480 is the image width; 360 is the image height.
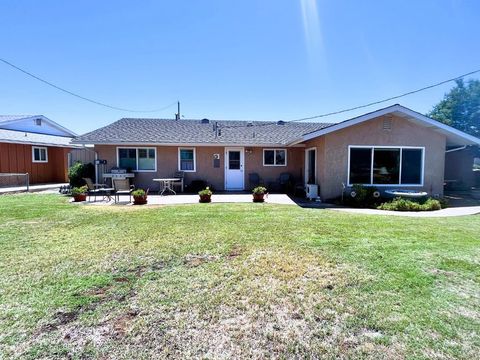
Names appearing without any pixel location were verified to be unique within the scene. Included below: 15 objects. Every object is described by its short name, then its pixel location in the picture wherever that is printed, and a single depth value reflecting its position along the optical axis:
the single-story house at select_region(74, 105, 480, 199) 11.28
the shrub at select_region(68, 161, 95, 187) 14.03
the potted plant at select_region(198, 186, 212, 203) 10.61
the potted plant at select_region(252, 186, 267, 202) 10.80
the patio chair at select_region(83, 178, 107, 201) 11.39
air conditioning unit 11.73
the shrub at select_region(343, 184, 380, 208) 10.56
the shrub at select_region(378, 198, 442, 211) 9.78
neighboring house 17.06
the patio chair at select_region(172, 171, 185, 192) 14.18
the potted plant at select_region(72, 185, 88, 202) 10.87
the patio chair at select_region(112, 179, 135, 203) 11.55
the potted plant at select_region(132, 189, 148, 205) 10.24
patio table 13.05
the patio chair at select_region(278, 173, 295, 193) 14.54
